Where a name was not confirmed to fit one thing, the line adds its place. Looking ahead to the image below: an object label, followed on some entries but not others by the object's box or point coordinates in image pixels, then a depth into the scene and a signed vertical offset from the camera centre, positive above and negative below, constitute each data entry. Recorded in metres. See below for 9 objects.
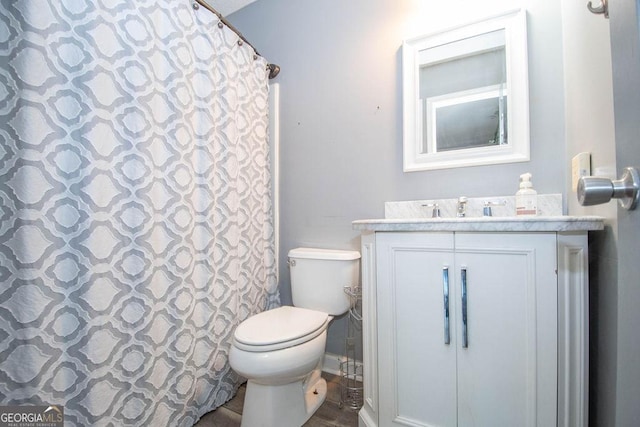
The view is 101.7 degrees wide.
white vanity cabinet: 0.76 -0.37
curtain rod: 1.23 +1.00
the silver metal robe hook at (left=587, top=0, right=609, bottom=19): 0.55 +0.47
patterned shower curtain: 0.75 +0.03
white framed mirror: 1.16 +0.57
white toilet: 1.00 -0.51
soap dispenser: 1.06 +0.05
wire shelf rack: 1.30 -0.83
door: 0.33 +0.00
